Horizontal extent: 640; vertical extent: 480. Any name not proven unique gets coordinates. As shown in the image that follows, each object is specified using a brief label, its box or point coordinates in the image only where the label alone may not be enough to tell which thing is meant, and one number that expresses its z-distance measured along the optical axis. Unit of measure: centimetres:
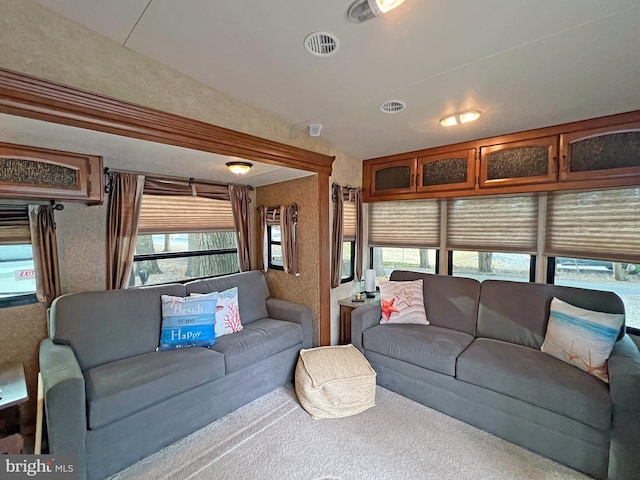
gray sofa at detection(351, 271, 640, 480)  166
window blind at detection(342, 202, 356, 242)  360
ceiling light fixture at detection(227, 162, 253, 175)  244
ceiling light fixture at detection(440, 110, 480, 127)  227
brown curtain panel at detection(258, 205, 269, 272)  358
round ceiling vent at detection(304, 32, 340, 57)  158
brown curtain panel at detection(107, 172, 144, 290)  249
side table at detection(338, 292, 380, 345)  333
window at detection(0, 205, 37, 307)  205
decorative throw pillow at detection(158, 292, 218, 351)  233
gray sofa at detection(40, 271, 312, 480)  159
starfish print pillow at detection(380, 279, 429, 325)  290
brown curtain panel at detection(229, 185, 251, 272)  342
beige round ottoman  227
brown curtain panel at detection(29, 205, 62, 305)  212
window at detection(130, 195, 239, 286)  280
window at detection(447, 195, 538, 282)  291
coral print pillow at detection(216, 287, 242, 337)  262
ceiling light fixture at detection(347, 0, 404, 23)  126
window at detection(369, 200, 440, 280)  354
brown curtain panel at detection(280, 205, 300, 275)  327
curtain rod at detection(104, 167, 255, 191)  252
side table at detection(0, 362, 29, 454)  145
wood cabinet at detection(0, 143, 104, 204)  169
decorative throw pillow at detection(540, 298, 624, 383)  191
